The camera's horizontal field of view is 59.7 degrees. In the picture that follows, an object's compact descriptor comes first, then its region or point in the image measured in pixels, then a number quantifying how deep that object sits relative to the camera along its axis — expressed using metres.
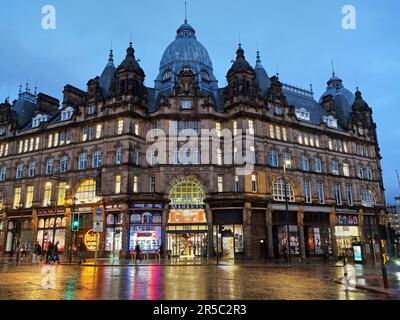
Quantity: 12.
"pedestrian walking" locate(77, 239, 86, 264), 46.06
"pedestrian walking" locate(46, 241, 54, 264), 32.65
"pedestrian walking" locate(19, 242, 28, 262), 48.86
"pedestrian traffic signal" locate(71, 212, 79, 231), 32.22
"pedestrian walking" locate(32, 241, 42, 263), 36.50
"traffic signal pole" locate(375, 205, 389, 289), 15.95
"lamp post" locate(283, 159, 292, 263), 49.12
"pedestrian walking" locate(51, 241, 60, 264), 28.84
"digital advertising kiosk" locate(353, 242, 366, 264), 33.34
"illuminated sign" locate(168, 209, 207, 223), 44.22
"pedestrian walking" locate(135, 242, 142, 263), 36.27
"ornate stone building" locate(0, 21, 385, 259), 43.59
